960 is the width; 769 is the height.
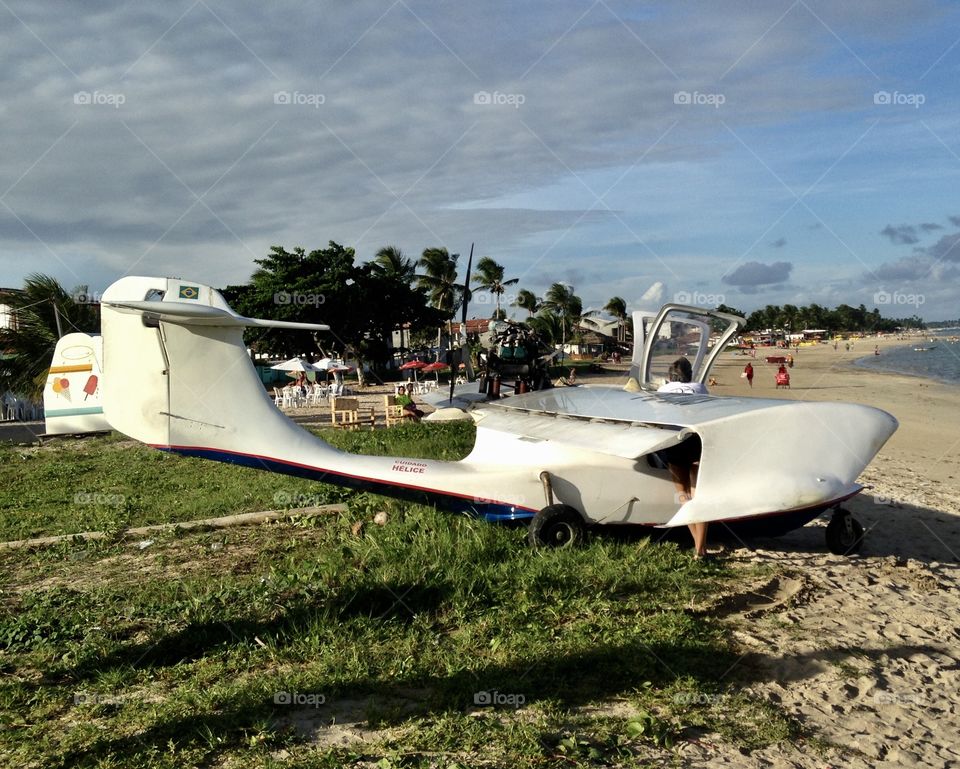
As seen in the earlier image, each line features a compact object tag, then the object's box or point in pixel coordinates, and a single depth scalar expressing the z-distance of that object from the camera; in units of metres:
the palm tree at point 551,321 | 73.19
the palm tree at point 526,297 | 61.02
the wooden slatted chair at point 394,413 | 22.82
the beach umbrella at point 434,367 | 41.44
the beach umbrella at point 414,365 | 44.03
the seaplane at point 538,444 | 7.46
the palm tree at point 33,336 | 22.69
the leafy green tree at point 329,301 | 47.09
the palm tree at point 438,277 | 64.12
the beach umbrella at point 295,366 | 37.50
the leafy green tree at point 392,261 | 60.67
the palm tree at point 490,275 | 71.70
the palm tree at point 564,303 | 80.88
